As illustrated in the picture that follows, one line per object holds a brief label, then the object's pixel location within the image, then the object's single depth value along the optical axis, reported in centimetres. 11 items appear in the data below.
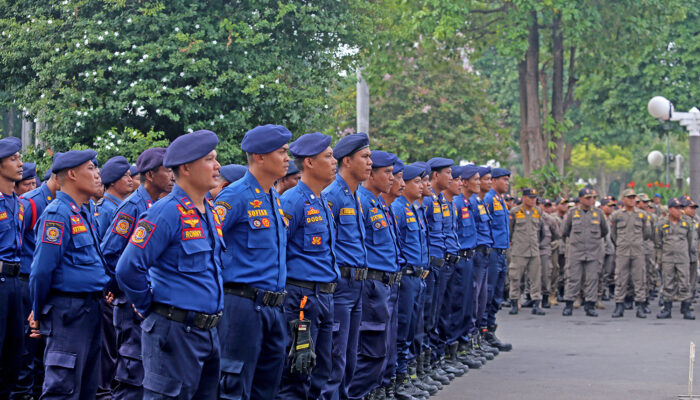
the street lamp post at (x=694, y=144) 3991
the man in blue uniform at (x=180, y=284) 966
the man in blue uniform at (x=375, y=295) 1516
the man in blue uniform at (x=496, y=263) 2387
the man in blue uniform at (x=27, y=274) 1520
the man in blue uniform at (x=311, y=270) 1203
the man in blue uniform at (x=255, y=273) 1084
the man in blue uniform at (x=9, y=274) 1427
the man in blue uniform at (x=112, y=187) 1517
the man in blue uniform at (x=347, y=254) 1343
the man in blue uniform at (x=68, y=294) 1193
